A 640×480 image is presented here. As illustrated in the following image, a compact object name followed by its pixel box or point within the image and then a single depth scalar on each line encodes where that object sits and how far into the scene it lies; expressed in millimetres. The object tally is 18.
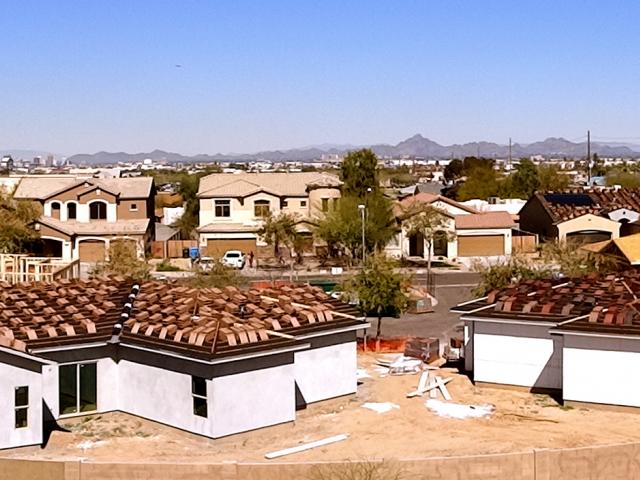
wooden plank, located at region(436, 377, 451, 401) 27734
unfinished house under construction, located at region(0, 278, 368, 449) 23188
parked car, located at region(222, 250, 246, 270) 61375
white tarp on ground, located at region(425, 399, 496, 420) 25859
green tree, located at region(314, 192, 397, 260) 62750
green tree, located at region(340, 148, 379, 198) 68625
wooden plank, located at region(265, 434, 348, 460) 22172
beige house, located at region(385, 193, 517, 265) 66062
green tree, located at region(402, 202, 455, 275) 63653
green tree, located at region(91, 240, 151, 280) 44250
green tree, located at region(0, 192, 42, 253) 56112
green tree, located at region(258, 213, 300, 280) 63469
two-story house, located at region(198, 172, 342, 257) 66188
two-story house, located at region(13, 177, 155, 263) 62312
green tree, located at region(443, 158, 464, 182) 137738
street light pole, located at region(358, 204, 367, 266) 60469
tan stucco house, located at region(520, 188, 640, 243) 65750
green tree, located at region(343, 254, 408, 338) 38812
